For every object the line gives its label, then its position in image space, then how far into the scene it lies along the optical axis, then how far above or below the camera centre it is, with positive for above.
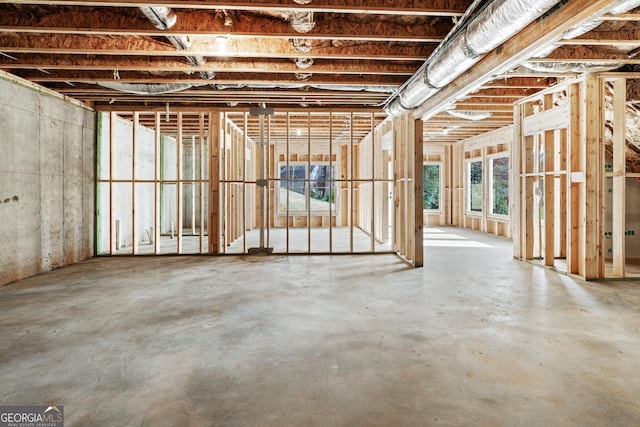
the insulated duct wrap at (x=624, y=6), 2.49 +1.55
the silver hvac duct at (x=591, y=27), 2.58 +1.61
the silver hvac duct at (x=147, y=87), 5.49 +1.81
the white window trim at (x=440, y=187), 12.75 +0.66
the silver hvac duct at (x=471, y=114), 7.26 +1.83
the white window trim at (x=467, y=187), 12.20 +0.62
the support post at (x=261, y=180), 6.91 +0.50
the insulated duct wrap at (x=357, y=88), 5.55 +1.81
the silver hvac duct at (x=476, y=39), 2.57 +1.41
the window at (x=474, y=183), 12.19 +0.76
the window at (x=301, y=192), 12.65 +0.54
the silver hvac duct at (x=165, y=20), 3.37 +1.80
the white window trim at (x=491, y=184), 10.43 +0.63
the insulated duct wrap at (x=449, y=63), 3.46 +1.45
